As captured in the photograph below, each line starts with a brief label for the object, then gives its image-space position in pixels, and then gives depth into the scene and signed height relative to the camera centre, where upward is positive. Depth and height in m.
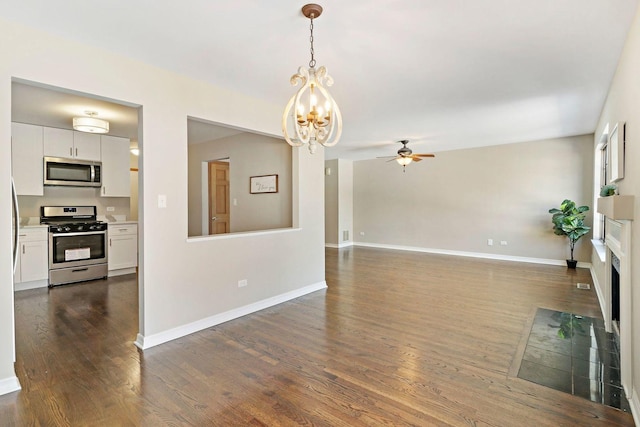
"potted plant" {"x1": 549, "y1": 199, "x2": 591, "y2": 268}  5.61 -0.21
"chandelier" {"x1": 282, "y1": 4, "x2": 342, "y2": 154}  2.19 +0.67
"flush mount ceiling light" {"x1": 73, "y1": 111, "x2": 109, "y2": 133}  4.25 +1.19
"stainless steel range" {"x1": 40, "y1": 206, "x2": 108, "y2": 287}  4.80 -0.54
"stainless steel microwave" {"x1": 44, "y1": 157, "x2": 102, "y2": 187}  4.94 +0.63
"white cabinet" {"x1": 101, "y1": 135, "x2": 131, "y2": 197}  5.55 +0.80
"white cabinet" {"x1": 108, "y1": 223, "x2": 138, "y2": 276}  5.40 -0.64
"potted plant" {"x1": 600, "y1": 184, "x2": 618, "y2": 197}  2.78 +0.17
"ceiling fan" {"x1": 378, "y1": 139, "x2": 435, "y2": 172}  6.14 +1.04
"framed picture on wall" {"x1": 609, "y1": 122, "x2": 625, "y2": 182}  2.67 +0.54
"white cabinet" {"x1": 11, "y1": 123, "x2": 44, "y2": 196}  4.66 +0.78
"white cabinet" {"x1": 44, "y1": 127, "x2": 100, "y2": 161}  4.93 +1.09
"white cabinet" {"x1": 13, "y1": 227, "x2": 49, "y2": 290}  4.53 -0.69
